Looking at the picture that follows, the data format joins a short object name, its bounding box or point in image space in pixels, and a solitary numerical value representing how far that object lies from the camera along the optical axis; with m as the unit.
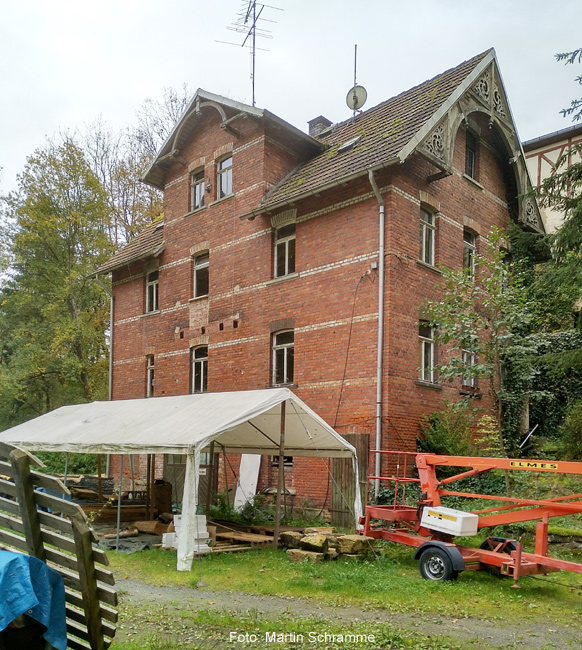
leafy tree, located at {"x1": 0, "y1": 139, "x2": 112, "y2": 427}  29.64
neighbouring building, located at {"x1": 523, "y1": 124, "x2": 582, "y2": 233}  26.94
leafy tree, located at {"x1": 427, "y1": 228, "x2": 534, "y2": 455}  13.34
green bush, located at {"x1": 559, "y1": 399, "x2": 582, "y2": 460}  14.70
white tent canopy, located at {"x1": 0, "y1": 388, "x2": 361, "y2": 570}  10.68
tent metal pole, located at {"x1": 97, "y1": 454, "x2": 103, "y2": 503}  17.27
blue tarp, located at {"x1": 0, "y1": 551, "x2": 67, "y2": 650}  3.67
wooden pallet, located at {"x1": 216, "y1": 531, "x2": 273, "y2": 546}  12.43
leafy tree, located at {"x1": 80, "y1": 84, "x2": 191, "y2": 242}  32.81
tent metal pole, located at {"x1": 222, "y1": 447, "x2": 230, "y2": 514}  16.78
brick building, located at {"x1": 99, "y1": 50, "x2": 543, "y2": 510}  15.91
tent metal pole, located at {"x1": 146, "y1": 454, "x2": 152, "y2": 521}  15.90
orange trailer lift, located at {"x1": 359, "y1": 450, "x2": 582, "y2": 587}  8.64
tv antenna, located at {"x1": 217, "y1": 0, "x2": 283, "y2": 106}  21.33
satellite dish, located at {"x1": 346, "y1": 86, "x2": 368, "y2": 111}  21.06
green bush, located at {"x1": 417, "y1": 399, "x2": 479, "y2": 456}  15.59
